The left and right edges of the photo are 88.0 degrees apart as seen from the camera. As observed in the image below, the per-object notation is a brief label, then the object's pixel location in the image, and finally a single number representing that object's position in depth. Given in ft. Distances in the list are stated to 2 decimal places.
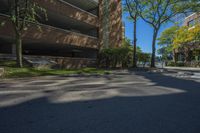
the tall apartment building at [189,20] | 89.00
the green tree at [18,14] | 25.42
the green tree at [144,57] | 51.15
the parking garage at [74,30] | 34.45
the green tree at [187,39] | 70.29
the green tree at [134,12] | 46.75
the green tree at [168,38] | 92.06
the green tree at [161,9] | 47.79
